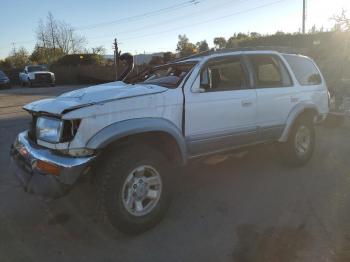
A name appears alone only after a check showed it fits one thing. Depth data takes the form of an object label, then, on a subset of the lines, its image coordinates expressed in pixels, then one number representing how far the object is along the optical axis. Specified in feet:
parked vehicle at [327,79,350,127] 31.55
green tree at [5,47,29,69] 193.88
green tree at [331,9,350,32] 55.26
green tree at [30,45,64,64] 194.59
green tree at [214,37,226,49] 159.21
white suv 11.72
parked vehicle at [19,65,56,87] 101.81
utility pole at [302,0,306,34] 94.18
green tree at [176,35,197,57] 224.84
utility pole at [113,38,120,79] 142.84
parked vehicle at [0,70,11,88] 98.53
